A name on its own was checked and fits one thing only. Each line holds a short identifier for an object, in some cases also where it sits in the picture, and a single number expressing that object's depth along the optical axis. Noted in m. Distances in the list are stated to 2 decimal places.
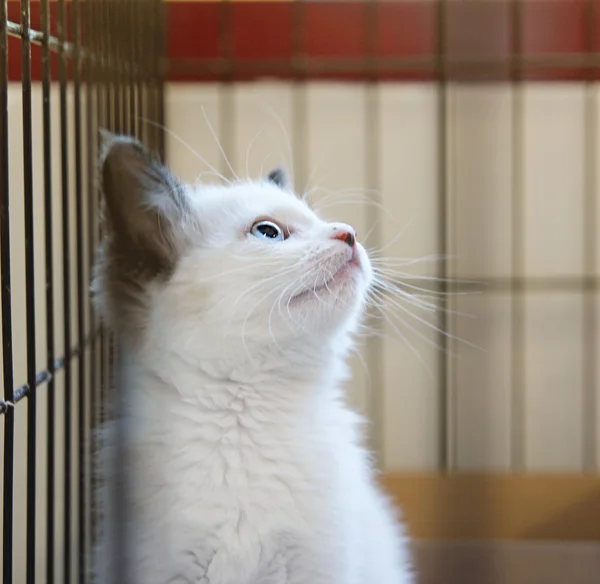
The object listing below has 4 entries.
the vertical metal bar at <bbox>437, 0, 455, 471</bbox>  1.05
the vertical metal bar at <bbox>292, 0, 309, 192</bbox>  1.09
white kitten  0.75
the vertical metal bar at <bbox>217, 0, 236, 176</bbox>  0.99
